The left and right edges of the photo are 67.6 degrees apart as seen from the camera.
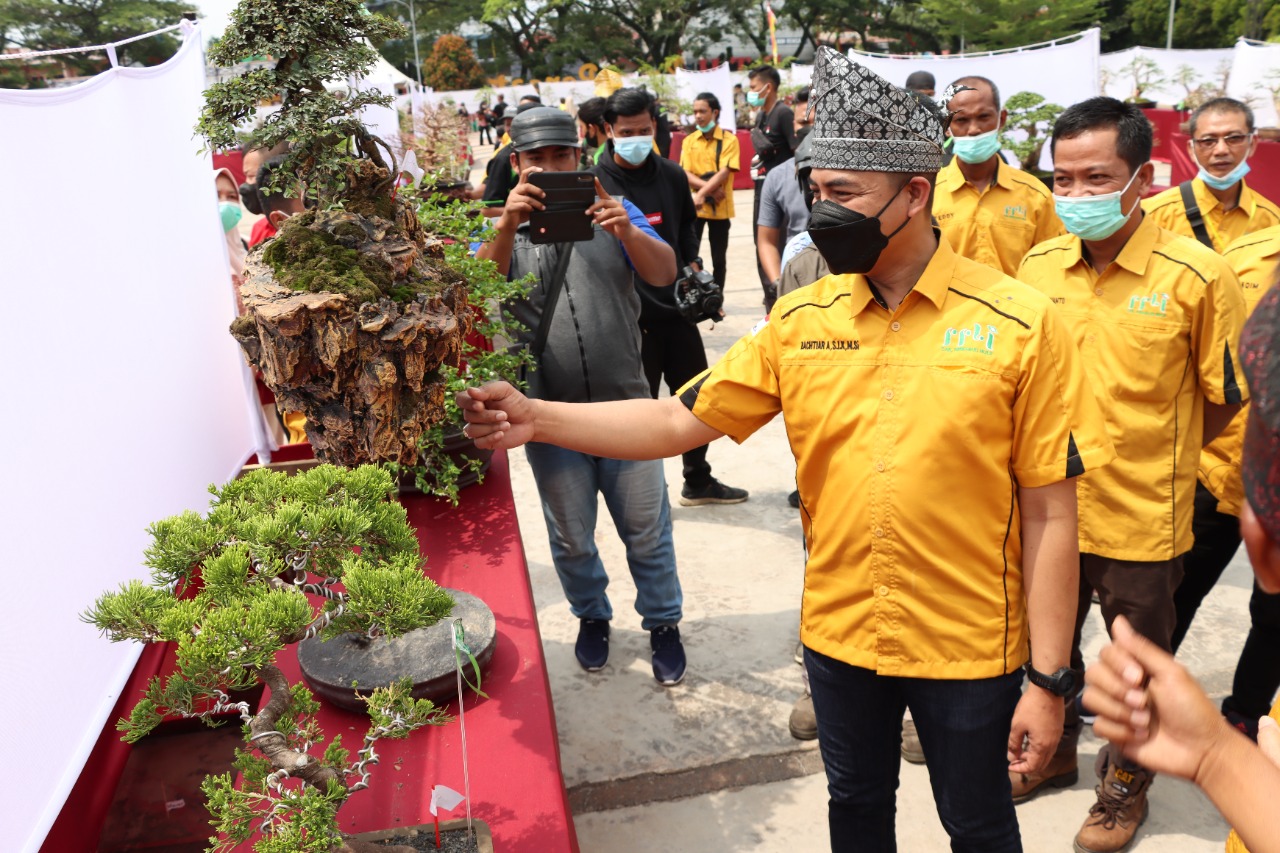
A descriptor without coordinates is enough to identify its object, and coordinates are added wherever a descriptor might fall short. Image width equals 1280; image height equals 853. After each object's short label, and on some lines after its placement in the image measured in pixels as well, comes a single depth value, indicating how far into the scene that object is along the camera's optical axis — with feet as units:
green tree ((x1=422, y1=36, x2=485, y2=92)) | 143.02
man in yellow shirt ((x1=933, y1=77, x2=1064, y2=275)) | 11.98
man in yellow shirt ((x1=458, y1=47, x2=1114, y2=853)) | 5.84
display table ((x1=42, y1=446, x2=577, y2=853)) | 6.33
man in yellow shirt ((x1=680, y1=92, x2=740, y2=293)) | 26.04
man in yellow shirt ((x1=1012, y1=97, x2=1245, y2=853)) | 8.18
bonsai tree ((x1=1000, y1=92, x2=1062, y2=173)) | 26.78
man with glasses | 11.97
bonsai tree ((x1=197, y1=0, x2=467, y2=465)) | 5.85
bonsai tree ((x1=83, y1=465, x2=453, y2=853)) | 4.59
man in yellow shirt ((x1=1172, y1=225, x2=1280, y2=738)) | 9.64
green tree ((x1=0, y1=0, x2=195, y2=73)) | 124.88
